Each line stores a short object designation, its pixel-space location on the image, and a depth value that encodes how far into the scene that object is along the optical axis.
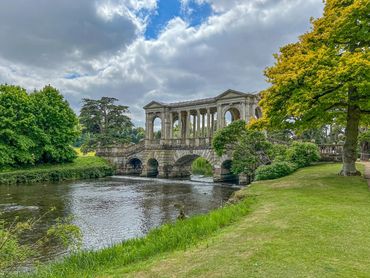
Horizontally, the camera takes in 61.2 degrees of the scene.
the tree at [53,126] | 38.09
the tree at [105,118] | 58.78
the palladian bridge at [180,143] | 38.50
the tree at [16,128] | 33.72
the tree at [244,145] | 27.33
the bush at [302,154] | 24.77
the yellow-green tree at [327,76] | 13.82
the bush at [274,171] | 20.67
